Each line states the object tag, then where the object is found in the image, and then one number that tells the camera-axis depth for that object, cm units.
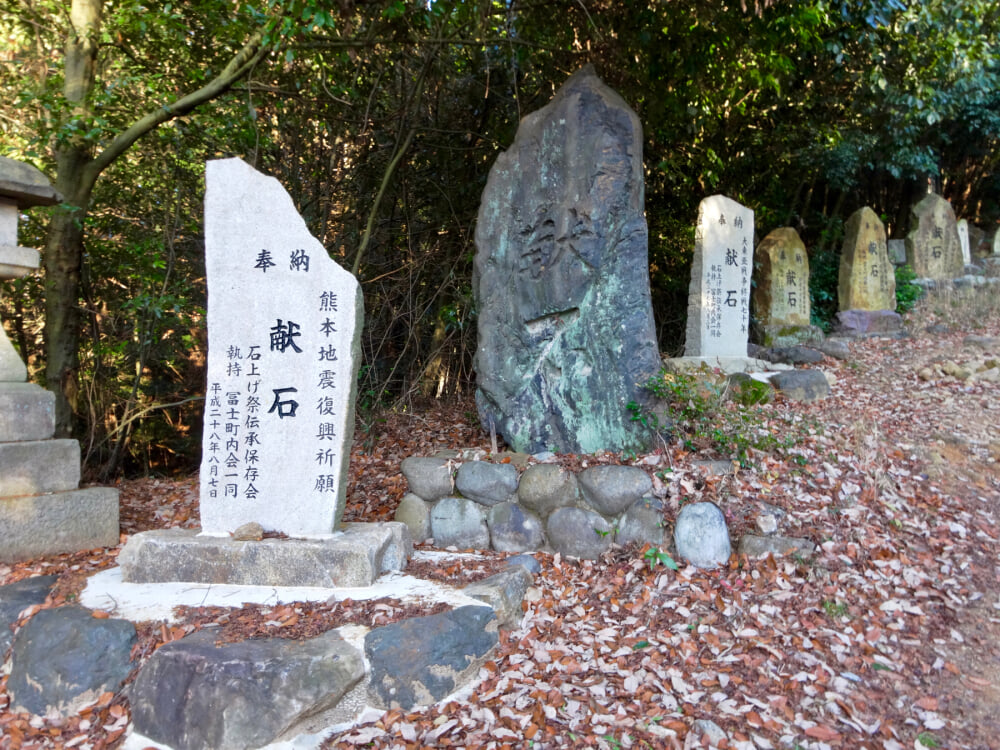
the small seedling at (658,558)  443
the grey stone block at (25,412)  467
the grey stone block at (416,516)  510
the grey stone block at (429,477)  512
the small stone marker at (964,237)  1325
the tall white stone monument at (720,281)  813
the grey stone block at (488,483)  504
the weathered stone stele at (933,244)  1245
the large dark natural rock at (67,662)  349
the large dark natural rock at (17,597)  382
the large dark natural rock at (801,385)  739
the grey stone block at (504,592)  393
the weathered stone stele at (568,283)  548
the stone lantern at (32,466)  462
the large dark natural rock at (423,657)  346
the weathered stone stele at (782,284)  1002
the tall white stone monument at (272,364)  428
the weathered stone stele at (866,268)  1096
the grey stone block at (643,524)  465
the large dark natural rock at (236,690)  316
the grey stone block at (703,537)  443
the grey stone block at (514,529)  494
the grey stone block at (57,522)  458
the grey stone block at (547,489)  492
